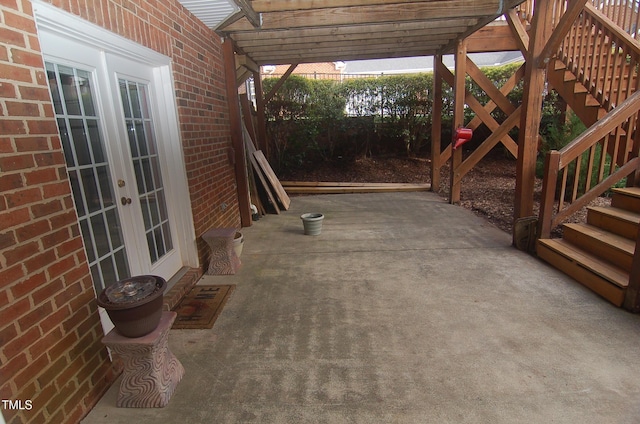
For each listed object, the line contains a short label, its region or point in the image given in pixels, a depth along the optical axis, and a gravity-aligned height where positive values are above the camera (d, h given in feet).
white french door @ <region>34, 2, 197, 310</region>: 6.70 -0.02
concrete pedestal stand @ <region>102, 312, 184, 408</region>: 5.82 -3.89
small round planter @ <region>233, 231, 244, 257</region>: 12.39 -3.72
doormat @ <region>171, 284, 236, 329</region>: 8.72 -4.47
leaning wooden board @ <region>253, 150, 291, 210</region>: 19.58 -2.39
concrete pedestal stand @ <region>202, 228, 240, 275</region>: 11.44 -3.75
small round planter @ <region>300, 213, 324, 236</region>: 15.28 -3.88
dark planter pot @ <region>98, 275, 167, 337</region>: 5.60 -2.55
